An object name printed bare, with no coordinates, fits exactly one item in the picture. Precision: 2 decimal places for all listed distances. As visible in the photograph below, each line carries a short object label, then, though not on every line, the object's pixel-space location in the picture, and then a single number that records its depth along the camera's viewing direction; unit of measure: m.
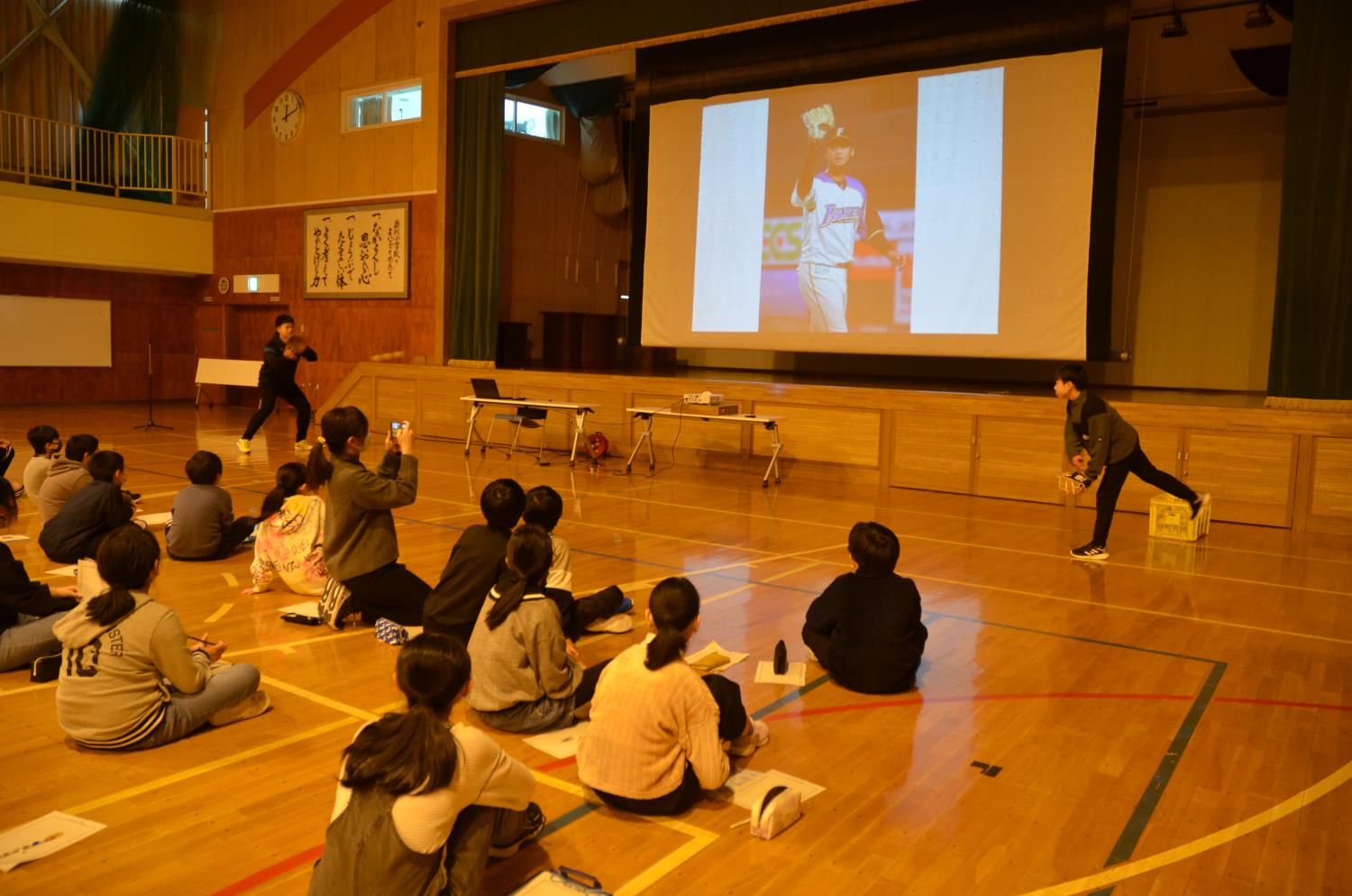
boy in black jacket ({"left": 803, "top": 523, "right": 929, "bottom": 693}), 4.07
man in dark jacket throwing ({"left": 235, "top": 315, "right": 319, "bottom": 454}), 10.79
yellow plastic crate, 7.68
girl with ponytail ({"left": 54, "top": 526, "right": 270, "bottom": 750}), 3.20
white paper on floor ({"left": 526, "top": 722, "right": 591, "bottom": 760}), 3.49
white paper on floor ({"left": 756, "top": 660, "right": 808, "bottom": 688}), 4.31
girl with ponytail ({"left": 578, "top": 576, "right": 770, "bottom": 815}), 2.92
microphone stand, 13.23
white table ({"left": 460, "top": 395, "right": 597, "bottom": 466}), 10.68
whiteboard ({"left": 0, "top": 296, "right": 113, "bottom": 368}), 16.16
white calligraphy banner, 15.19
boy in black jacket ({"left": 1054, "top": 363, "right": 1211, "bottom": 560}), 6.90
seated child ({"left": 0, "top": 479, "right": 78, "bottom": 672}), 4.02
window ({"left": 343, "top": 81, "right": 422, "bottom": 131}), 14.91
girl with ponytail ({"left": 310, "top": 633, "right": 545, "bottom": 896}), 2.14
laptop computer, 11.73
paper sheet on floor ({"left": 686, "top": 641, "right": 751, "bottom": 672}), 4.43
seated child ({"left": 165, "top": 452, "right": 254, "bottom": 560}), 6.03
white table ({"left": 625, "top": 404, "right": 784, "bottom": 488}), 9.94
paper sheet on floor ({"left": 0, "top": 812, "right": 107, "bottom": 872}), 2.68
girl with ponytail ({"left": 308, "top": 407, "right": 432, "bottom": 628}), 4.61
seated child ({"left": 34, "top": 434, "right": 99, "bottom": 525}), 6.19
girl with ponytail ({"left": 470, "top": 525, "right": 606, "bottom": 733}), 3.49
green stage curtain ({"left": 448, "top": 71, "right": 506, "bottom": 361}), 14.05
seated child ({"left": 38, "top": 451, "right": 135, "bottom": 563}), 5.50
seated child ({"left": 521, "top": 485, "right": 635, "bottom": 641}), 4.08
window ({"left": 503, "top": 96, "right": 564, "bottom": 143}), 16.48
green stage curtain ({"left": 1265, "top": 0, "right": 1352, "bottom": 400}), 8.45
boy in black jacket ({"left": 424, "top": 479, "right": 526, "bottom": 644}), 4.04
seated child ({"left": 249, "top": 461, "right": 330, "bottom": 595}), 5.45
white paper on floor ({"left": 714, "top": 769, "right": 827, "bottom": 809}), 3.17
